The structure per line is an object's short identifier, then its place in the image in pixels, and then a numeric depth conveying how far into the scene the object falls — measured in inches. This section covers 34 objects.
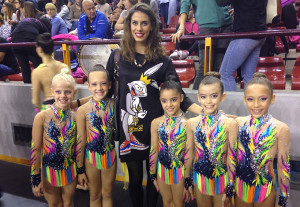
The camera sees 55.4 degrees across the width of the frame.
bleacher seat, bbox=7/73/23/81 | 181.8
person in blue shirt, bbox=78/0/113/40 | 159.9
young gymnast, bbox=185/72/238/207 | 72.7
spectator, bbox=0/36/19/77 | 177.5
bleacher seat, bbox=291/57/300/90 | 118.6
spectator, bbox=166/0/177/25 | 263.1
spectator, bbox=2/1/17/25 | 212.9
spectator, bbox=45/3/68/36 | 190.7
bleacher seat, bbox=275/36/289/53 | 172.2
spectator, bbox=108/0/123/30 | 255.5
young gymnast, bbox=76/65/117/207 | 86.4
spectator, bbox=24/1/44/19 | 152.1
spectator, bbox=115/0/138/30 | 199.8
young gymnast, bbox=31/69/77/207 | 85.0
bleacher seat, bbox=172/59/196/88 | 146.3
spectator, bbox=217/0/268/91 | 97.2
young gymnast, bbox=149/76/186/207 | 77.8
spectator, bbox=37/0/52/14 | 335.9
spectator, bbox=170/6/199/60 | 148.3
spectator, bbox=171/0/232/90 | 114.4
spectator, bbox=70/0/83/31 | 289.4
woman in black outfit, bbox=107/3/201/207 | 78.7
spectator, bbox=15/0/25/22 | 205.6
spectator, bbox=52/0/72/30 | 247.1
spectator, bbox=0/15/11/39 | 208.5
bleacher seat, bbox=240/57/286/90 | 123.6
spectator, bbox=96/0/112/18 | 253.6
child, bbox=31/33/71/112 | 97.1
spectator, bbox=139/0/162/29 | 193.6
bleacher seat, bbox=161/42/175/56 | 212.4
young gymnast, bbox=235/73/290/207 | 68.7
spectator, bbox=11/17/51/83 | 147.3
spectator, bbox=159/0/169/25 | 284.2
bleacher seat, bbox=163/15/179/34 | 262.2
